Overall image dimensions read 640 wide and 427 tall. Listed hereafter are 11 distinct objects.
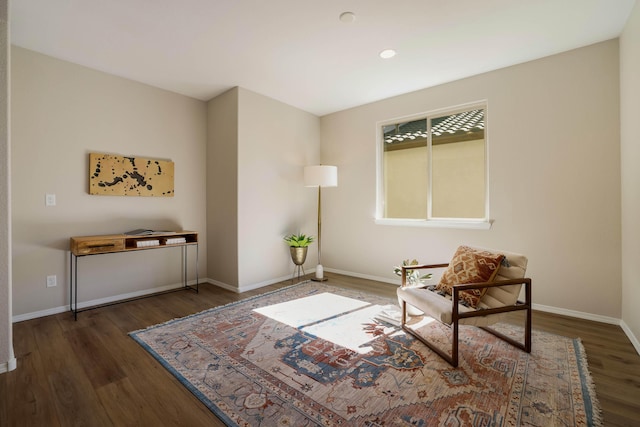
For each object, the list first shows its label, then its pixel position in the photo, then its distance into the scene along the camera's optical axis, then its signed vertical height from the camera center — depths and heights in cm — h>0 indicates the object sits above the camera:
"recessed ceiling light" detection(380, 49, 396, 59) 301 +165
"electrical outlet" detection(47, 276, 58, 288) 304 -72
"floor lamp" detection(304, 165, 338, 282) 432 +52
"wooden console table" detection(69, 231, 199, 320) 292 -34
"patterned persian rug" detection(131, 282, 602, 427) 158 -107
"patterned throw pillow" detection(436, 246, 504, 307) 228 -47
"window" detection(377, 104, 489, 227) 367 +60
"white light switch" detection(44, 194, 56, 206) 302 +14
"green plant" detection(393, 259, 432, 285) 299 -66
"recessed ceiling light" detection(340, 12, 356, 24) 243 +164
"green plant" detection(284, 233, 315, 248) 433 -42
